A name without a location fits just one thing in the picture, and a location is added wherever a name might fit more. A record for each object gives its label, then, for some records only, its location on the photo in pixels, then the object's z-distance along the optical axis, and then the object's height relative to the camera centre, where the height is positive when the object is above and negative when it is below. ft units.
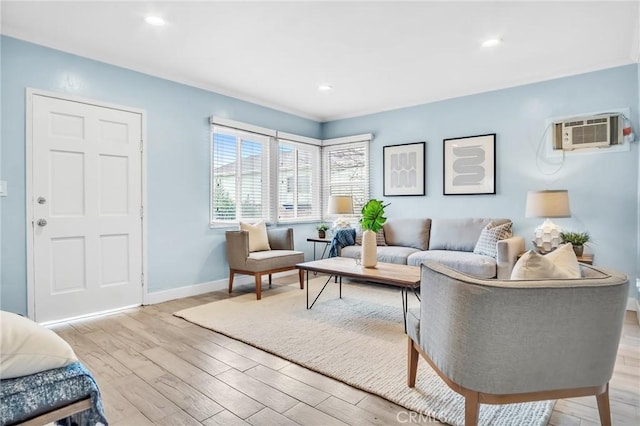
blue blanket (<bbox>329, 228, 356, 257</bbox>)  15.75 -1.37
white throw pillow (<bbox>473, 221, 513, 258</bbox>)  12.75 -0.99
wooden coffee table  9.13 -1.78
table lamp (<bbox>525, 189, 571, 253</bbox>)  11.27 -0.05
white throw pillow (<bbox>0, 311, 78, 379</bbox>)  3.21 -1.33
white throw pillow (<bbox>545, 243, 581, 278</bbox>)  5.21 -0.77
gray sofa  11.82 -1.48
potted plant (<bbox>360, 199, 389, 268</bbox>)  10.93 -0.57
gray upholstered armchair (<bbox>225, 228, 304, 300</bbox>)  13.06 -1.90
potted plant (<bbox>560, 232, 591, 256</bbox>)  11.35 -0.97
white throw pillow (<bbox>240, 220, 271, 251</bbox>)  14.51 -1.08
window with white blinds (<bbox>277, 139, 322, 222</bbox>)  17.61 +1.49
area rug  5.89 -3.28
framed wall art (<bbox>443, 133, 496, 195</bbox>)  14.39 +1.89
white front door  10.14 +0.08
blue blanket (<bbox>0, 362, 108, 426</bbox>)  3.18 -1.76
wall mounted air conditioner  11.75 +2.68
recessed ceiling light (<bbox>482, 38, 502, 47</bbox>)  10.13 +4.90
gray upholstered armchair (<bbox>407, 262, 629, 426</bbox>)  4.41 -1.63
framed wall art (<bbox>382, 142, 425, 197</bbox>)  16.34 +1.95
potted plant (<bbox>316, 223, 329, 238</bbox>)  17.60 -1.04
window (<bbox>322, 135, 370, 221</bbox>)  18.38 +2.12
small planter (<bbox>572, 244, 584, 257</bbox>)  11.30 -1.27
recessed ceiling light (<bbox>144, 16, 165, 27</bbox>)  9.00 +4.91
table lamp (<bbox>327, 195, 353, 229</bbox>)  16.24 +0.23
